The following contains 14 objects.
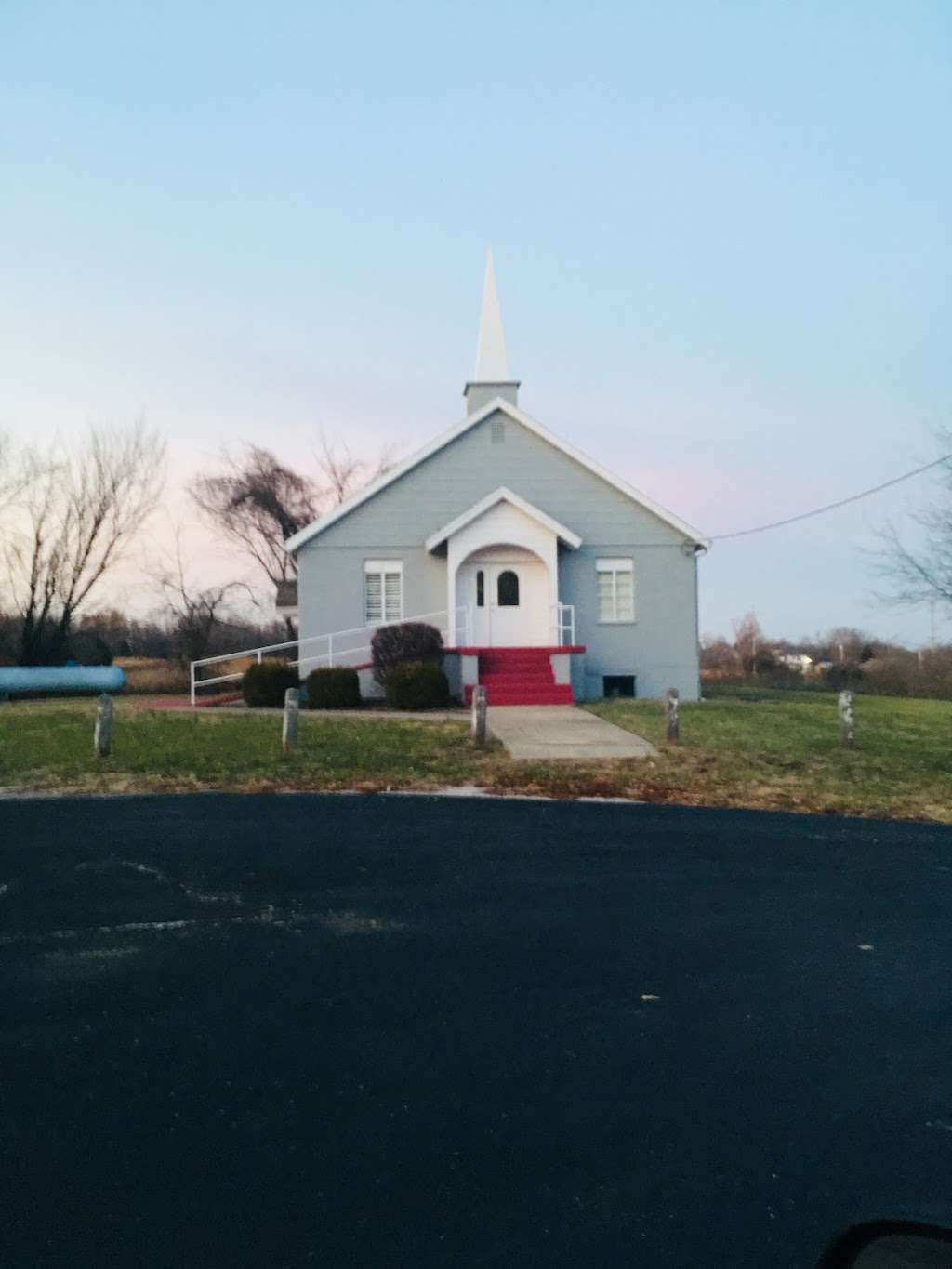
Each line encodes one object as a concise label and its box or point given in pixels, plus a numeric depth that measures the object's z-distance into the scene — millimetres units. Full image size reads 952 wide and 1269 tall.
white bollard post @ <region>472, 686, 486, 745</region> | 15633
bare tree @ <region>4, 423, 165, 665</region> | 35906
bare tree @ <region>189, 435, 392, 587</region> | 46969
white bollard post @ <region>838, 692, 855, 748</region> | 15812
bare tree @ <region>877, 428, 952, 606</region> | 18953
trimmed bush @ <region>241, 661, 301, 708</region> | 22672
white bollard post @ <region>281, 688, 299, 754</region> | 14875
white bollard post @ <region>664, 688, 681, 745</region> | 15703
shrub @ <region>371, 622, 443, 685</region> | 22828
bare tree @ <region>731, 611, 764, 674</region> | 54003
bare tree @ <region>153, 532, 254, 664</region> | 42562
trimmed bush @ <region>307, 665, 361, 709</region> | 22453
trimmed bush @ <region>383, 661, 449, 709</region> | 21266
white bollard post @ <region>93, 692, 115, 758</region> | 14422
